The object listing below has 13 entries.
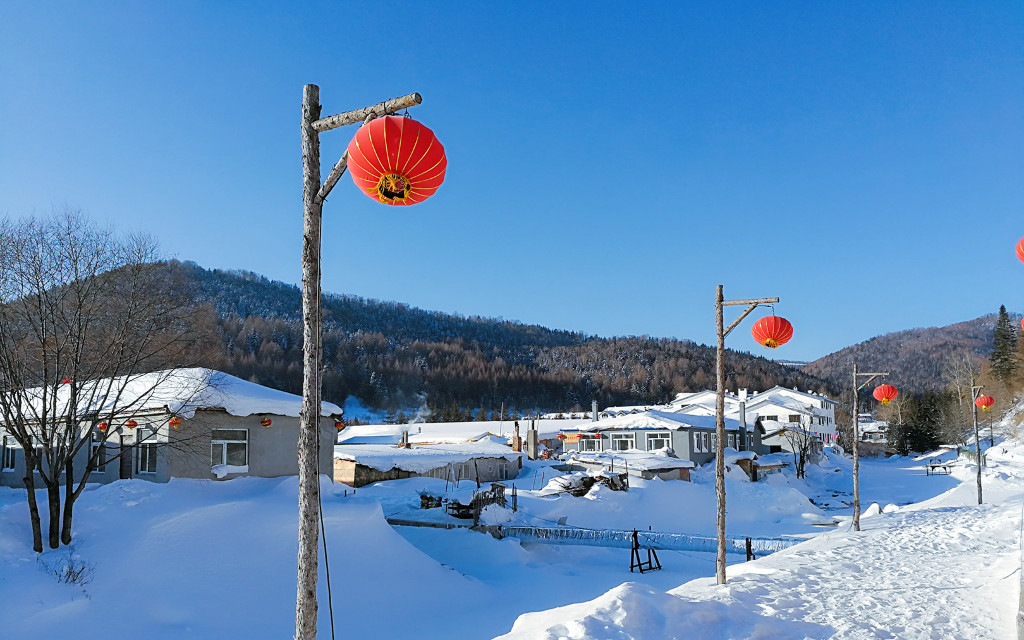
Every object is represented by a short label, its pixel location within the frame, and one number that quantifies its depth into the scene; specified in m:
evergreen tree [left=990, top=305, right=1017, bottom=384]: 64.50
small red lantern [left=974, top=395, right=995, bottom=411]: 22.83
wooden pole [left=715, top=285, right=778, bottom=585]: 11.34
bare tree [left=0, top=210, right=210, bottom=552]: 12.62
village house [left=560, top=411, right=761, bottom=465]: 41.25
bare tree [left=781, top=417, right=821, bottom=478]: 49.14
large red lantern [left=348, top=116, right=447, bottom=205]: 4.91
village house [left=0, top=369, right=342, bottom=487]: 15.38
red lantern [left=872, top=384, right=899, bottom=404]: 19.28
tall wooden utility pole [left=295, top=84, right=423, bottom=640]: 5.21
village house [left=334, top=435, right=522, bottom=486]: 30.28
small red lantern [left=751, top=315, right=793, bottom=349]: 11.16
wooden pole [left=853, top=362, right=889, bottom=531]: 19.83
